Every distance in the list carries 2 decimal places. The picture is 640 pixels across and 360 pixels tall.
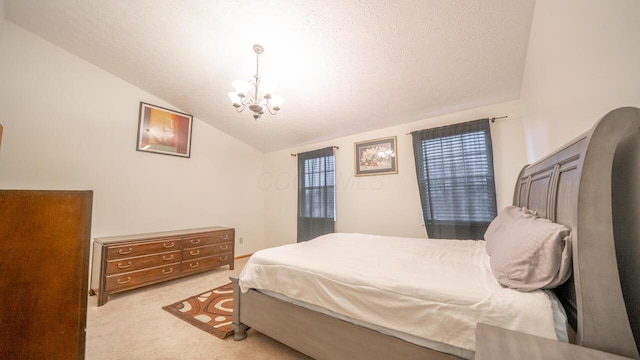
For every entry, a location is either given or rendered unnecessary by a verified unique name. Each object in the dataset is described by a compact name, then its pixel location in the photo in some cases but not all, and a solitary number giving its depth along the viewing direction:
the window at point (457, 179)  2.58
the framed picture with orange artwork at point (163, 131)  3.21
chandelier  2.03
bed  0.65
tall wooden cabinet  0.88
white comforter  0.93
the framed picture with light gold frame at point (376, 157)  3.35
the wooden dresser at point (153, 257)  2.44
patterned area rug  1.95
